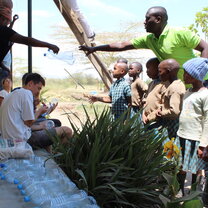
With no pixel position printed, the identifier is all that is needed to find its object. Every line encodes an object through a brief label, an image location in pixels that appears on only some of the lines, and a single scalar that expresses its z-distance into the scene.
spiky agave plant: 2.54
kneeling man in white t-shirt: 3.21
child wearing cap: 3.15
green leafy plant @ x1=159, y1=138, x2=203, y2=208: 2.16
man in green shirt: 3.71
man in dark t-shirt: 3.61
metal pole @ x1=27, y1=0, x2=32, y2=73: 5.04
